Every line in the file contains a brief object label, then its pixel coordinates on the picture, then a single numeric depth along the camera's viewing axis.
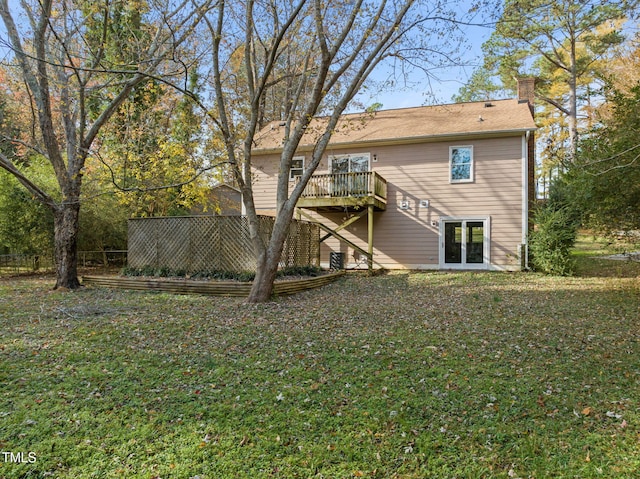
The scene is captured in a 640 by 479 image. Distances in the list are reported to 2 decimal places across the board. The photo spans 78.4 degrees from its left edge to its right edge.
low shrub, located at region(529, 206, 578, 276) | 11.64
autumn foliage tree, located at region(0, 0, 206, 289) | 8.64
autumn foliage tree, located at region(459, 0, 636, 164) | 17.66
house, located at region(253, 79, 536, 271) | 13.30
